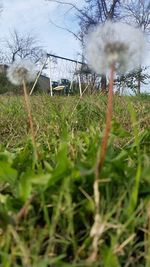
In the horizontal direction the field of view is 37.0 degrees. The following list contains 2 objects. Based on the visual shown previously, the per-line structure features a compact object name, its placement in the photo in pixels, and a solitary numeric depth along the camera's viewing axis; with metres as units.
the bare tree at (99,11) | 9.98
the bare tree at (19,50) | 19.38
